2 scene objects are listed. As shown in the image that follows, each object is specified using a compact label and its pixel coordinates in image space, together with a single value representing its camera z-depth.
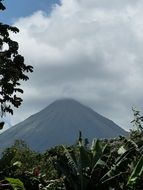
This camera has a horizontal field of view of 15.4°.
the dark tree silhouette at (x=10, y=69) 23.72
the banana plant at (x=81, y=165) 18.92
